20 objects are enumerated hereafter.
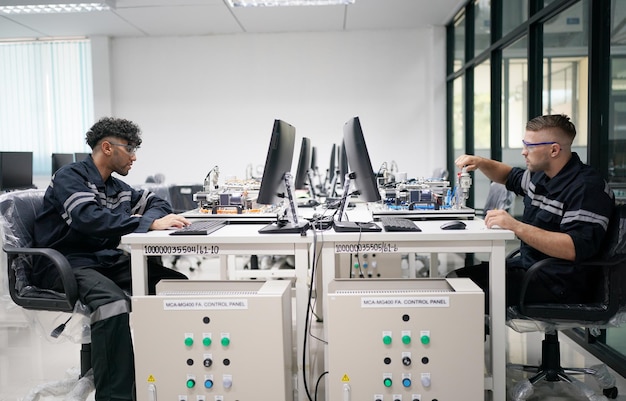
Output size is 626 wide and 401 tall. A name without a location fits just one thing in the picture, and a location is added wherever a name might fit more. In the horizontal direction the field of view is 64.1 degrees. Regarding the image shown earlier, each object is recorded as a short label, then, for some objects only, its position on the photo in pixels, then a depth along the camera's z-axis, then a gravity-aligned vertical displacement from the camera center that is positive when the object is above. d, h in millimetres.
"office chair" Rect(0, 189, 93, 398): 1853 -347
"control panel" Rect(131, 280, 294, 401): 1599 -576
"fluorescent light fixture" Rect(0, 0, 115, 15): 4930 +1667
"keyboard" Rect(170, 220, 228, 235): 1854 -233
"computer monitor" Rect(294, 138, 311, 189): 3102 +9
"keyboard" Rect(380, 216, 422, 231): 1825 -227
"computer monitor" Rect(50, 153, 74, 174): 4848 +114
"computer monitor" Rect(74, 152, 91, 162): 4926 +143
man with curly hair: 1812 -241
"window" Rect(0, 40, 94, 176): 6531 +967
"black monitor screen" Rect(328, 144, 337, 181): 4613 +9
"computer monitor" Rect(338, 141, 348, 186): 3235 +5
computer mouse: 1861 -232
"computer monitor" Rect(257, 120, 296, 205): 1928 +12
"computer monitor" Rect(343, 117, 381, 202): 1925 +9
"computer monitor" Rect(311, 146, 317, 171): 5090 +55
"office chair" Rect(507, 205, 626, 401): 1772 -532
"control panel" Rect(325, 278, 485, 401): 1572 -574
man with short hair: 1765 -205
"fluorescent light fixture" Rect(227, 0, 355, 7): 5031 +1667
